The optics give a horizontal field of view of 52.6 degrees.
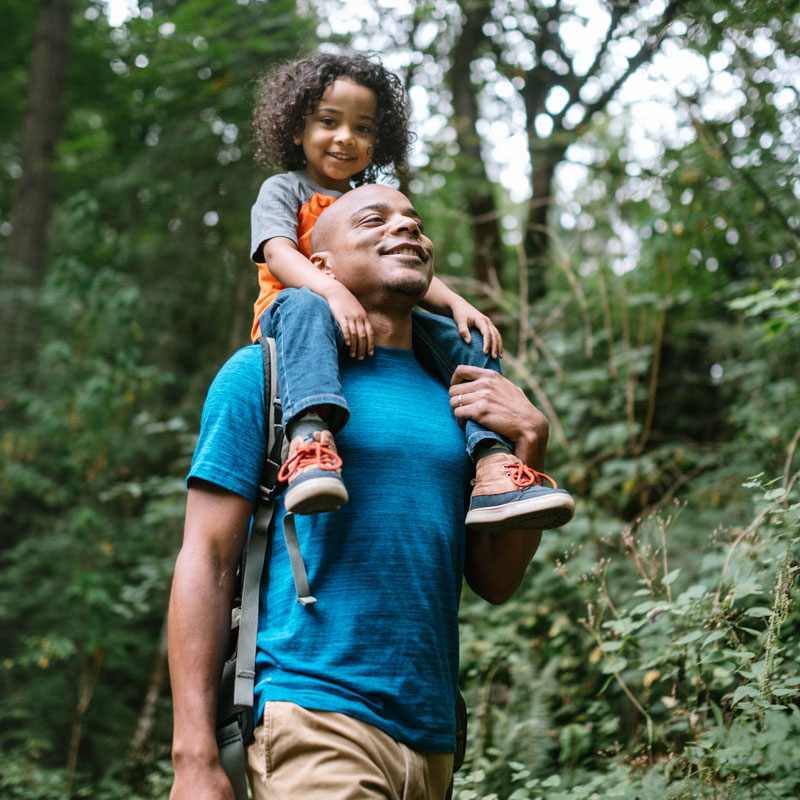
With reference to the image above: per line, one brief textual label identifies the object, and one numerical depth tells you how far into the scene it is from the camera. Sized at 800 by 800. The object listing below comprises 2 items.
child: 1.79
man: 1.61
